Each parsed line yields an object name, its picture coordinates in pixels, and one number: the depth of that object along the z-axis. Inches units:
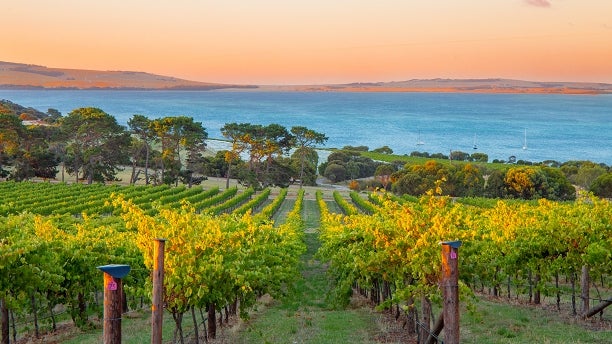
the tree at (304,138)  3385.8
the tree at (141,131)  3154.5
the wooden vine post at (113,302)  332.5
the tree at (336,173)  4207.7
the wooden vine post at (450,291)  391.5
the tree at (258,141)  3282.5
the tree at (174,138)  3154.5
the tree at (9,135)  2815.0
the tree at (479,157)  5250.0
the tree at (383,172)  3770.9
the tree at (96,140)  3083.2
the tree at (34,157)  2913.4
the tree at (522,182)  3065.9
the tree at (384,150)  5994.1
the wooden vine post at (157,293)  379.2
